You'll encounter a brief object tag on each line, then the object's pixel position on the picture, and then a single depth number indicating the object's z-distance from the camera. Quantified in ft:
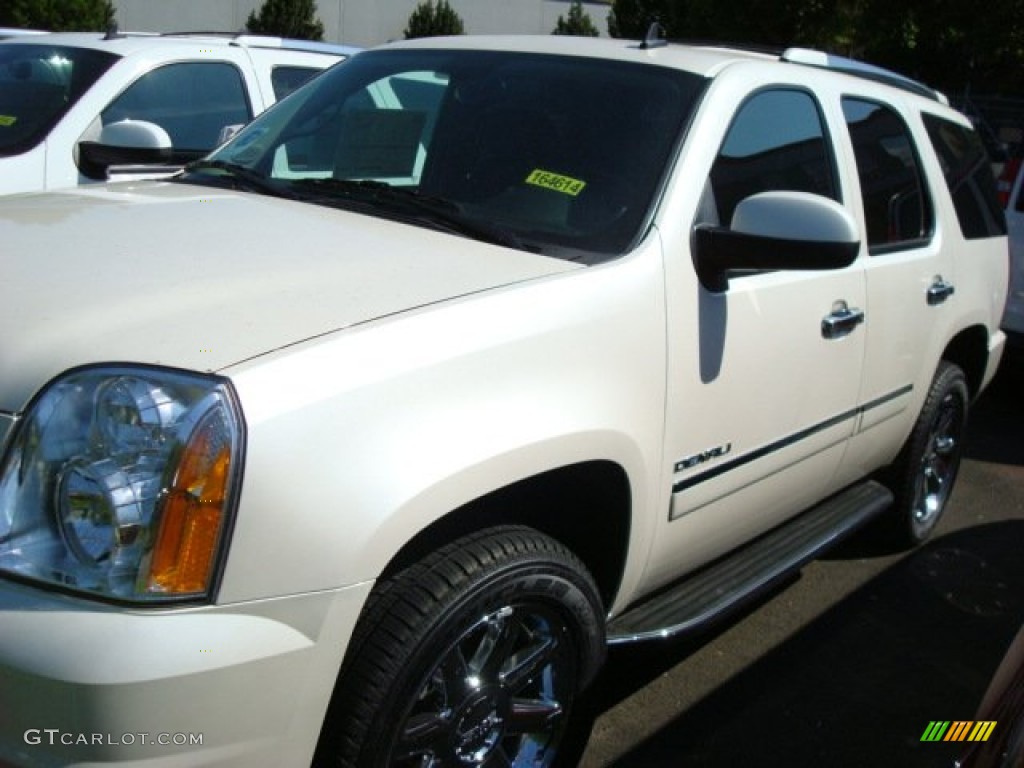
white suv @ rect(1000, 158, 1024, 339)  23.34
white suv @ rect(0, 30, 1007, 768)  6.23
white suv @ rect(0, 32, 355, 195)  17.70
